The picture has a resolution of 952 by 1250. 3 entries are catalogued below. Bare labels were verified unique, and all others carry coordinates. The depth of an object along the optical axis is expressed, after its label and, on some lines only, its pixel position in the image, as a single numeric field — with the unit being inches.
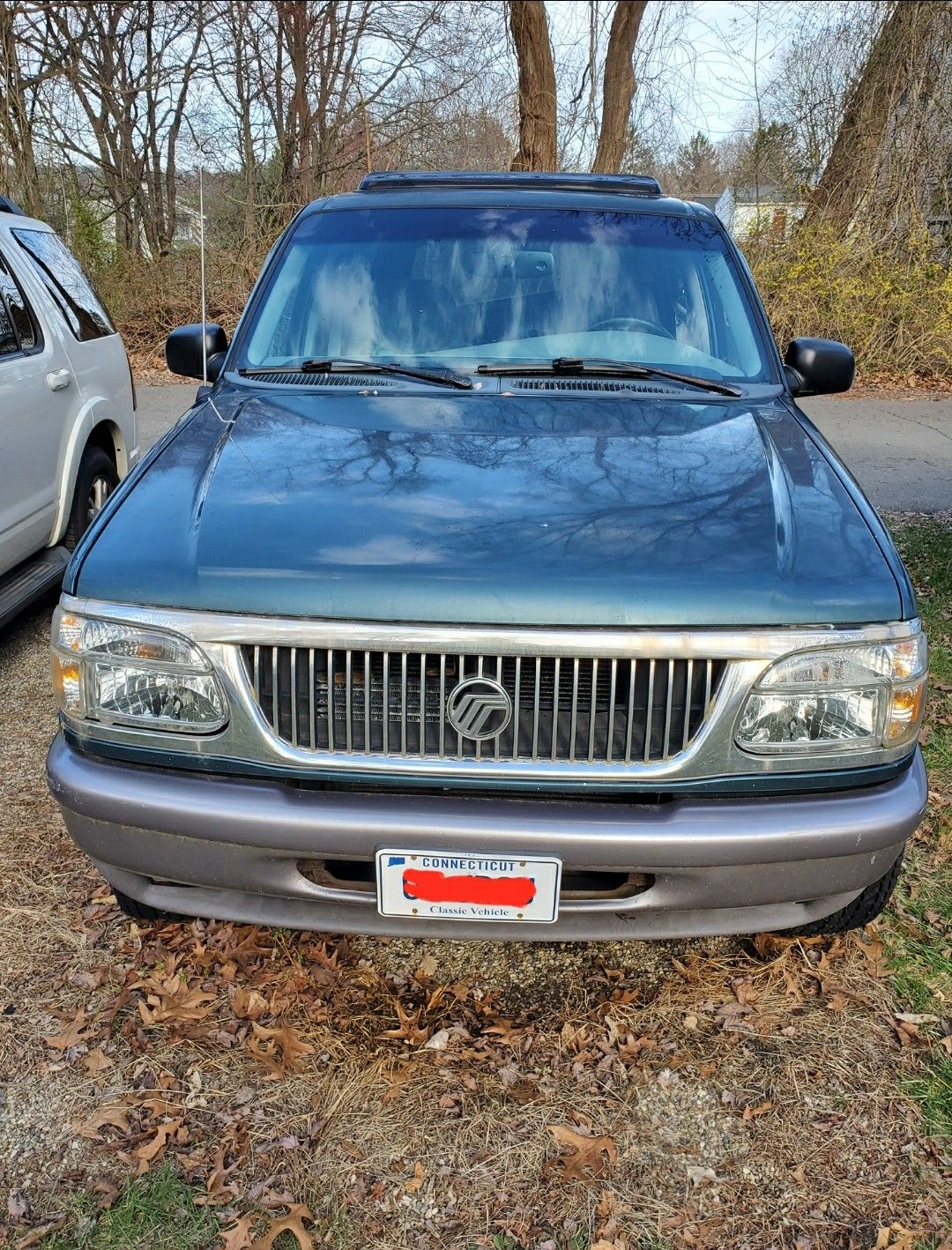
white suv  168.1
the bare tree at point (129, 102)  657.6
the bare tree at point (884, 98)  514.3
